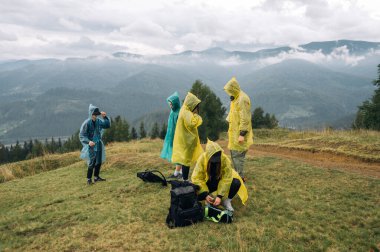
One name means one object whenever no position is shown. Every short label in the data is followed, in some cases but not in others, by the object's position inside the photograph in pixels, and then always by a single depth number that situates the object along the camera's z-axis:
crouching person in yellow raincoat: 7.44
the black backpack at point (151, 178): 10.56
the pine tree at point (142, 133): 94.44
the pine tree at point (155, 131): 90.50
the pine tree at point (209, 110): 48.41
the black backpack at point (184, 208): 7.13
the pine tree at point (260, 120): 69.38
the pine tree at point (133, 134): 100.39
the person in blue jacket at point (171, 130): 10.80
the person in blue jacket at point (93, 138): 11.40
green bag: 7.29
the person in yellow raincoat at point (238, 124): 9.56
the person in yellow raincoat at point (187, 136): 9.50
